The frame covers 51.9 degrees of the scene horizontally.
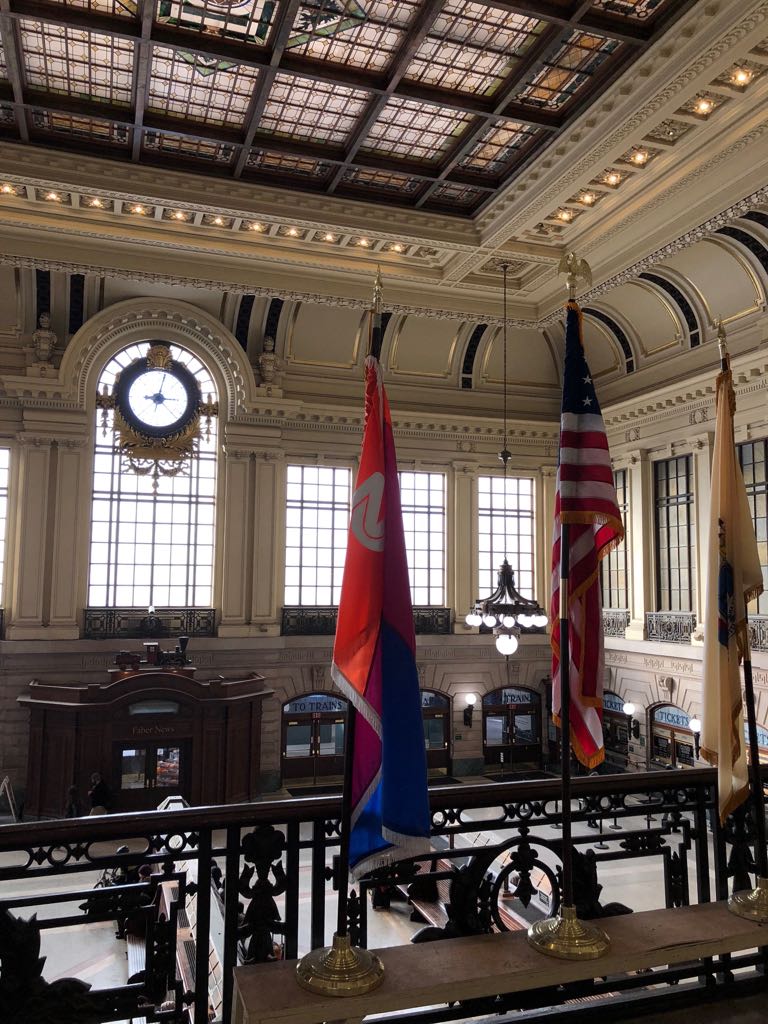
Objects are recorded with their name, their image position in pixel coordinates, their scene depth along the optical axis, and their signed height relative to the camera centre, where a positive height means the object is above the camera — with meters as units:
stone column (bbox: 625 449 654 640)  15.80 +1.10
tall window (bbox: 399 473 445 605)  17.50 +1.28
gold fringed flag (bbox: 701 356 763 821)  3.85 +0.03
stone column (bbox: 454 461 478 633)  17.50 +1.33
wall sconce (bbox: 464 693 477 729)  17.05 -2.44
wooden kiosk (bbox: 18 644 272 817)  13.31 -2.50
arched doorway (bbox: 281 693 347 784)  15.98 -2.93
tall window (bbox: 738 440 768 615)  13.29 +1.90
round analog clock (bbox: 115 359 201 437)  15.54 +3.89
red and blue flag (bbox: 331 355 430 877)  3.01 -0.31
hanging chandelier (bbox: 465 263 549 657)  10.34 -0.25
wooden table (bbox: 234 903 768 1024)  2.52 -1.29
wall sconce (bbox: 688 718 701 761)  13.84 -2.30
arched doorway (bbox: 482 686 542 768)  17.44 -2.91
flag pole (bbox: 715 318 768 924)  3.29 -1.11
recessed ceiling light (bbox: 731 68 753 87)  7.38 +4.89
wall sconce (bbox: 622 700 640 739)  15.52 -2.54
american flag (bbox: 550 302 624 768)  3.62 +0.25
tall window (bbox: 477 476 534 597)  18.14 +1.59
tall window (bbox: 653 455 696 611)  14.98 +1.21
